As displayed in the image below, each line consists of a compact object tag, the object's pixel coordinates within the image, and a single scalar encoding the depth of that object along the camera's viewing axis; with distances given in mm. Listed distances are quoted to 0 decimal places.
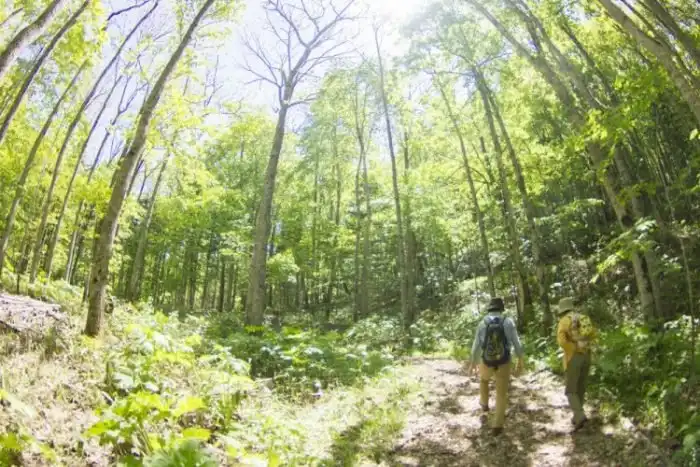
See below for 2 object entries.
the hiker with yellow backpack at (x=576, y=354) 5750
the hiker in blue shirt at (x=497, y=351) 6008
